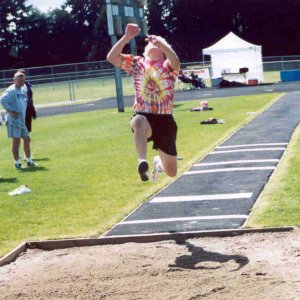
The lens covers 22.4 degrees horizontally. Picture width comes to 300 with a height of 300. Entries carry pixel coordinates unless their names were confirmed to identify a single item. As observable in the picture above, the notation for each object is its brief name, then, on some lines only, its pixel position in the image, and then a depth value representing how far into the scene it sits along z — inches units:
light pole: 1252.5
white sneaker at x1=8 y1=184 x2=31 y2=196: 520.1
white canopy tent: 1946.4
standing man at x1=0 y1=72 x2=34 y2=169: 660.1
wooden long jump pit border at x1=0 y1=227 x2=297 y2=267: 347.9
